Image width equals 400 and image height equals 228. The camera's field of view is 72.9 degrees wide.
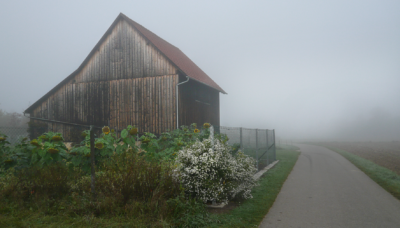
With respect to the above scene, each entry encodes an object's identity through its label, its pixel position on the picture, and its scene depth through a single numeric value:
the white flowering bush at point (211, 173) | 5.47
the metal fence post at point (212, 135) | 6.24
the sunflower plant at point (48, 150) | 5.06
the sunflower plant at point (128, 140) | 5.58
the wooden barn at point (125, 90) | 15.54
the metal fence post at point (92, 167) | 4.90
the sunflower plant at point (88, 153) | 5.20
